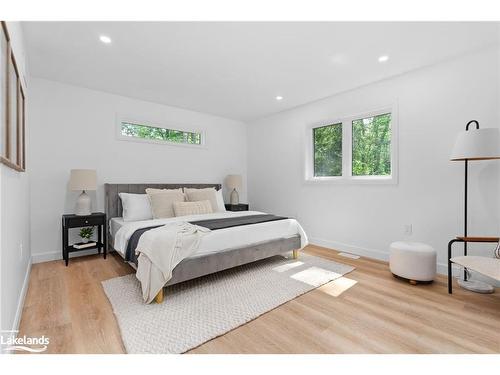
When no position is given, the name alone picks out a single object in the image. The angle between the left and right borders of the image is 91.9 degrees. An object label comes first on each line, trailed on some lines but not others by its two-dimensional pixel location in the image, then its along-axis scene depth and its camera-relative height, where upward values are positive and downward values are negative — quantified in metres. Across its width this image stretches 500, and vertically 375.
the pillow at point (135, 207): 3.49 -0.34
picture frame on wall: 1.39 +0.52
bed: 2.49 -0.69
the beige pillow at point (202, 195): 4.03 -0.19
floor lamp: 2.32 +0.36
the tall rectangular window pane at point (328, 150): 4.08 +0.59
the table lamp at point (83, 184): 3.23 +0.00
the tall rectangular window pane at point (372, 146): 3.50 +0.58
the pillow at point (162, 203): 3.56 -0.28
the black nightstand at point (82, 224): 3.16 -0.54
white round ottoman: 2.56 -0.84
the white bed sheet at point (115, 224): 3.30 -0.57
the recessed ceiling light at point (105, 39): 2.36 +1.44
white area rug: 1.71 -1.08
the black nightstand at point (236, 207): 4.82 -0.46
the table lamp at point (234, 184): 5.05 +0.00
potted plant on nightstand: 3.49 -0.72
